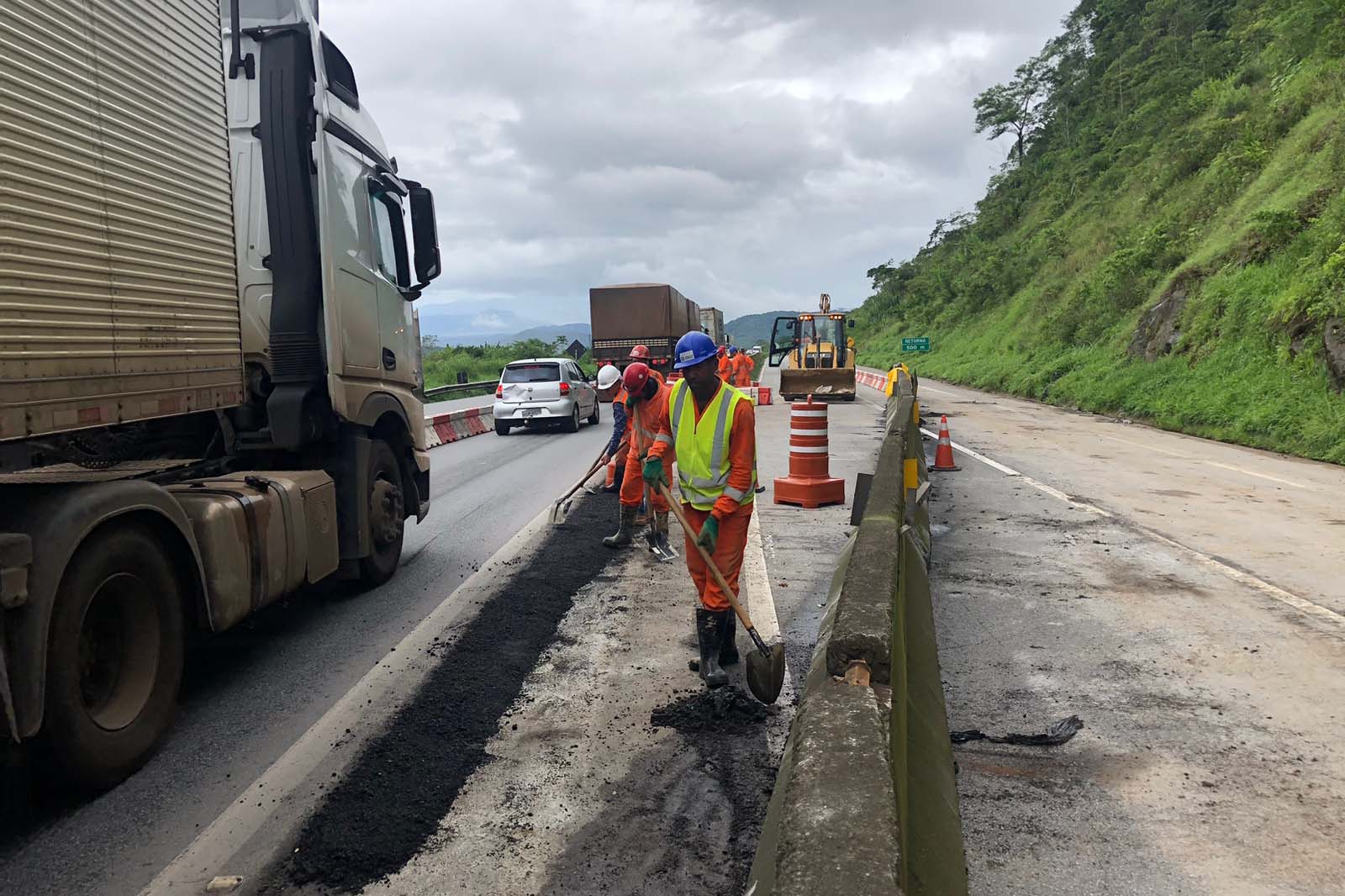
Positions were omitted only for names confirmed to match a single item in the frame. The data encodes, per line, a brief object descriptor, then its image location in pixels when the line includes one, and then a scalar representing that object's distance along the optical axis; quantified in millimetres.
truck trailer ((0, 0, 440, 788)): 3611
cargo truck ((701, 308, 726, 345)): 57003
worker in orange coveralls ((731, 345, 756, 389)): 30000
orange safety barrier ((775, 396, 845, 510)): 10164
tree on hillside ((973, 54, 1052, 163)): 61750
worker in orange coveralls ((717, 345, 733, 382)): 29300
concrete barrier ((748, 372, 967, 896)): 1864
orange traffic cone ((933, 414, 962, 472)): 12656
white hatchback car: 19891
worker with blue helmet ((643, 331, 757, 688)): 4855
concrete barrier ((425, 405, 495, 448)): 18703
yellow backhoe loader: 26938
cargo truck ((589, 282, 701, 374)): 30125
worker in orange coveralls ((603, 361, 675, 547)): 8156
